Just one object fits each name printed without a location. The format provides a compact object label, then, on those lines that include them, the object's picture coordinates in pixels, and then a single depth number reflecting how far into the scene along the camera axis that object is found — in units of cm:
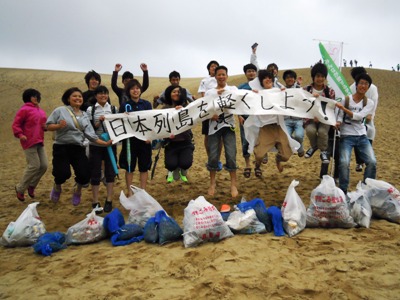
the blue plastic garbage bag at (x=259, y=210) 395
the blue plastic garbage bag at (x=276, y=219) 376
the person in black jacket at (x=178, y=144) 536
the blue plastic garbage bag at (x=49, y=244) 365
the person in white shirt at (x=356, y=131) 481
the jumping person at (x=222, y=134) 519
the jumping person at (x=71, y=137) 491
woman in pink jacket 562
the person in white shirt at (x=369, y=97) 512
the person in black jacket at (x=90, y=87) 559
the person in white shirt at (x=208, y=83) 559
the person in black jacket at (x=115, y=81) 560
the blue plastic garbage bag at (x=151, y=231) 378
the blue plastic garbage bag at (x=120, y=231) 387
